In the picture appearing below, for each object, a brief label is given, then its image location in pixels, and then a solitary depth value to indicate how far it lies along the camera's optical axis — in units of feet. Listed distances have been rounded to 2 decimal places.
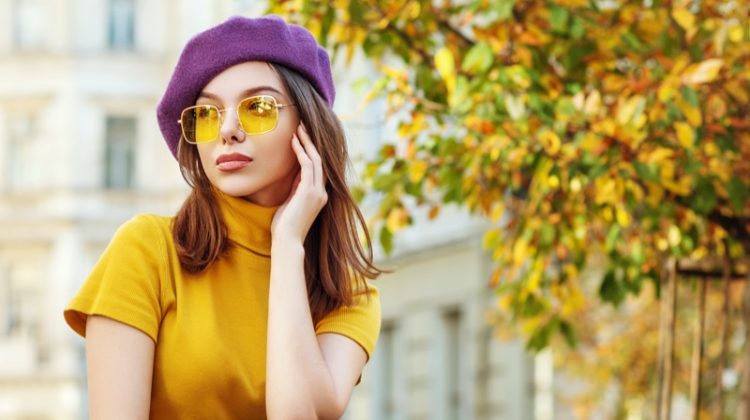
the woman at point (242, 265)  11.60
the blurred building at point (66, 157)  140.26
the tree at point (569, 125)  27.76
